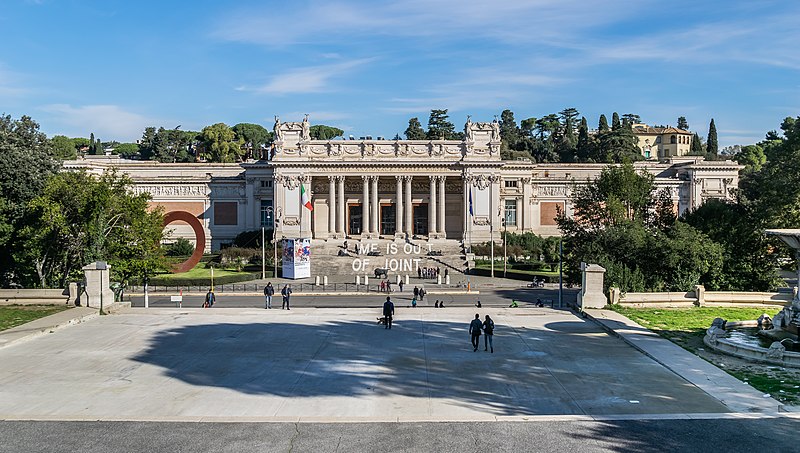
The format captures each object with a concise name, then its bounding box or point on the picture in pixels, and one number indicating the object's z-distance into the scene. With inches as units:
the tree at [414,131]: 5976.4
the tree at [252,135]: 6491.1
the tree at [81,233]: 1744.6
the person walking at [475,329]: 1069.8
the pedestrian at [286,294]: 1693.2
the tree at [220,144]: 5093.5
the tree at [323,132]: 6993.1
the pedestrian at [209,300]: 1740.9
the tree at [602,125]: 5600.4
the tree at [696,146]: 5693.9
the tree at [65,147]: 4800.9
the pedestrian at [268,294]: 1689.2
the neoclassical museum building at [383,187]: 3563.0
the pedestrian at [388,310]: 1280.8
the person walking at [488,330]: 1066.1
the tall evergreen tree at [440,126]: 6122.1
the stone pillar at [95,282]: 1422.2
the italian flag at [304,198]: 3286.9
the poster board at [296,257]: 2615.7
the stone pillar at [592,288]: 1451.8
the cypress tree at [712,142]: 5920.3
